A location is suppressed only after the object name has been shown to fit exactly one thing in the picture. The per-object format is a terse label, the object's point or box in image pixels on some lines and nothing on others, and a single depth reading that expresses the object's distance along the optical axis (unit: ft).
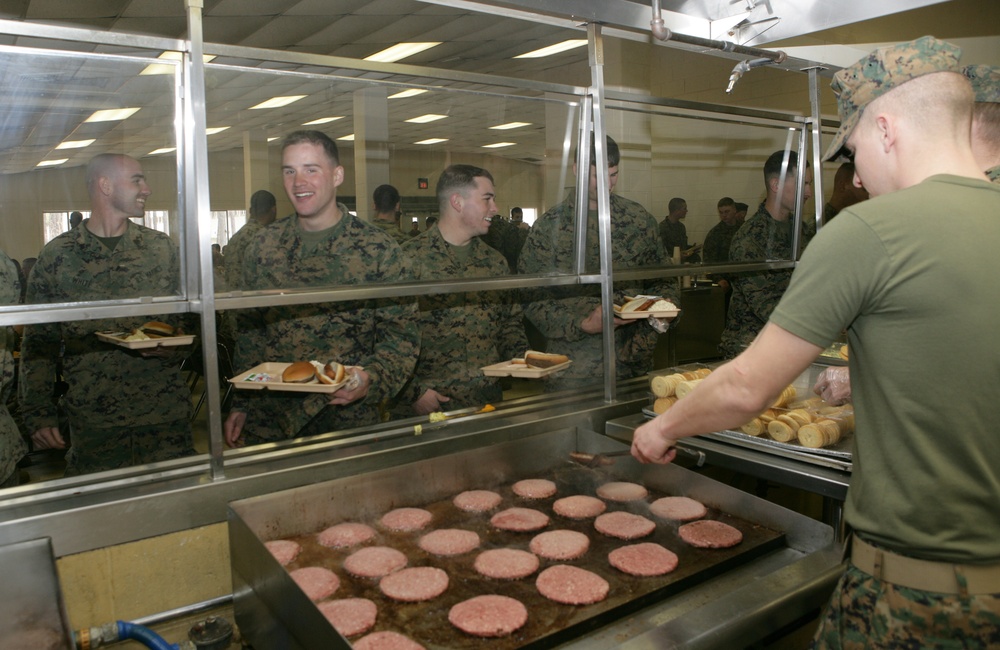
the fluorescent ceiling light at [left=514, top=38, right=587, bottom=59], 23.12
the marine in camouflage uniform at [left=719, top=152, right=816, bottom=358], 10.44
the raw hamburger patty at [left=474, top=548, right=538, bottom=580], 4.62
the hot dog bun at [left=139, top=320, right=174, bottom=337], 7.59
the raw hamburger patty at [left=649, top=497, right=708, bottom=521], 5.39
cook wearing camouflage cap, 3.35
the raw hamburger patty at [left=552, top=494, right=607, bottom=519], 5.48
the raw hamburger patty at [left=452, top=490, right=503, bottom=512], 5.56
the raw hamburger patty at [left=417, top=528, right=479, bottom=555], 4.92
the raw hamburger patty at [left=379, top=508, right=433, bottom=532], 5.22
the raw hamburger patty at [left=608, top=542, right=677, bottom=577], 4.61
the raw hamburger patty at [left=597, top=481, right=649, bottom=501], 5.76
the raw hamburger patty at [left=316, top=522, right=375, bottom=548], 4.96
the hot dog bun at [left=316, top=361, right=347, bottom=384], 6.17
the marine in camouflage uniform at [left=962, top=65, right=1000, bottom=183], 6.34
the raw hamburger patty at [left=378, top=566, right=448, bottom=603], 4.35
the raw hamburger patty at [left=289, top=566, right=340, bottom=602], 4.38
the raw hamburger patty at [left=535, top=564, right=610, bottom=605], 4.30
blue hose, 4.25
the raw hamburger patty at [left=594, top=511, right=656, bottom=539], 5.15
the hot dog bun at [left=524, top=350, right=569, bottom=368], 7.61
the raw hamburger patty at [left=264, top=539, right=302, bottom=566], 4.71
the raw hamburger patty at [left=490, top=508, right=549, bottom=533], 5.24
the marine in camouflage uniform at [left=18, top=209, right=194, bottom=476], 8.55
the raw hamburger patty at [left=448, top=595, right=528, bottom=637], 3.97
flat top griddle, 4.02
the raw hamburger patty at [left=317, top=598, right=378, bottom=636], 4.03
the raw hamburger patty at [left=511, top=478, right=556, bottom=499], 5.81
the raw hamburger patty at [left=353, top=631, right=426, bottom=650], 3.83
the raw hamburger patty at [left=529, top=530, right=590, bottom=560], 4.86
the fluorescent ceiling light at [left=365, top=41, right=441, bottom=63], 22.25
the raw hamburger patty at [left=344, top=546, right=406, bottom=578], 4.62
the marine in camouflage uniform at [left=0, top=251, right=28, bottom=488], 7.16
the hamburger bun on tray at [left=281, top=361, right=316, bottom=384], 6.03
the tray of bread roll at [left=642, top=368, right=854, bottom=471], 5.59
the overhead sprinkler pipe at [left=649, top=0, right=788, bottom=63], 6.92
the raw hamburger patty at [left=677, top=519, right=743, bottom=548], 4.91
